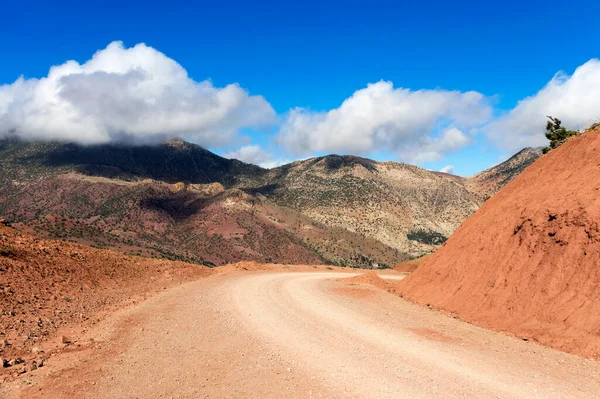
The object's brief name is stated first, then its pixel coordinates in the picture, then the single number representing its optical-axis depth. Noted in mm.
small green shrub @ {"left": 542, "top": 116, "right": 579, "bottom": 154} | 35594
